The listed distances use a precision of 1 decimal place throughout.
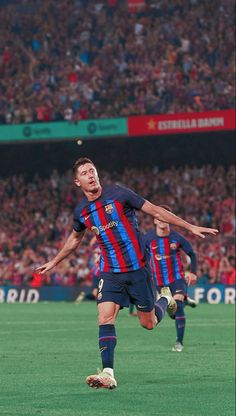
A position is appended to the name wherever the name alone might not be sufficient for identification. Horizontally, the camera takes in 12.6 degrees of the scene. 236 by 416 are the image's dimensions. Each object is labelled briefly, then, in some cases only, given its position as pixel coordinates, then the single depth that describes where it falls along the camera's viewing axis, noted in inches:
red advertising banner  1406.3
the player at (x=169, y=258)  650.8
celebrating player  391.5
